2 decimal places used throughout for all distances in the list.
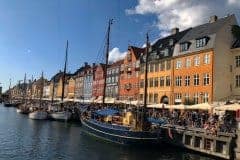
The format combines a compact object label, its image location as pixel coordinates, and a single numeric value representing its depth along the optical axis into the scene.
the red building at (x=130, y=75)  39.37
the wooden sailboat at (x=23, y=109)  46.35
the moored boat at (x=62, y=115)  33.80
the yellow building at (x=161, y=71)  32.96
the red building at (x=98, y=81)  52.90
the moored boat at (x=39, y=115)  36.71
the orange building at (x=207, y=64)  27.75
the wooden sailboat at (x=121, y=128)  18.83
